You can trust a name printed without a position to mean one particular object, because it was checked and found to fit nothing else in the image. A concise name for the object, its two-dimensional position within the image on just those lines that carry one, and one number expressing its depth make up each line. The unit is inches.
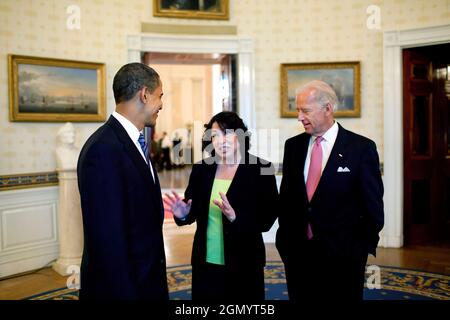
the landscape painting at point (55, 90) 231.1
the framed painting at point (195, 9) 271.6
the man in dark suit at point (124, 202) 75.4
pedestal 227.6
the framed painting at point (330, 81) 274.5
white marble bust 231.0
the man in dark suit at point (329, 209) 110.1
